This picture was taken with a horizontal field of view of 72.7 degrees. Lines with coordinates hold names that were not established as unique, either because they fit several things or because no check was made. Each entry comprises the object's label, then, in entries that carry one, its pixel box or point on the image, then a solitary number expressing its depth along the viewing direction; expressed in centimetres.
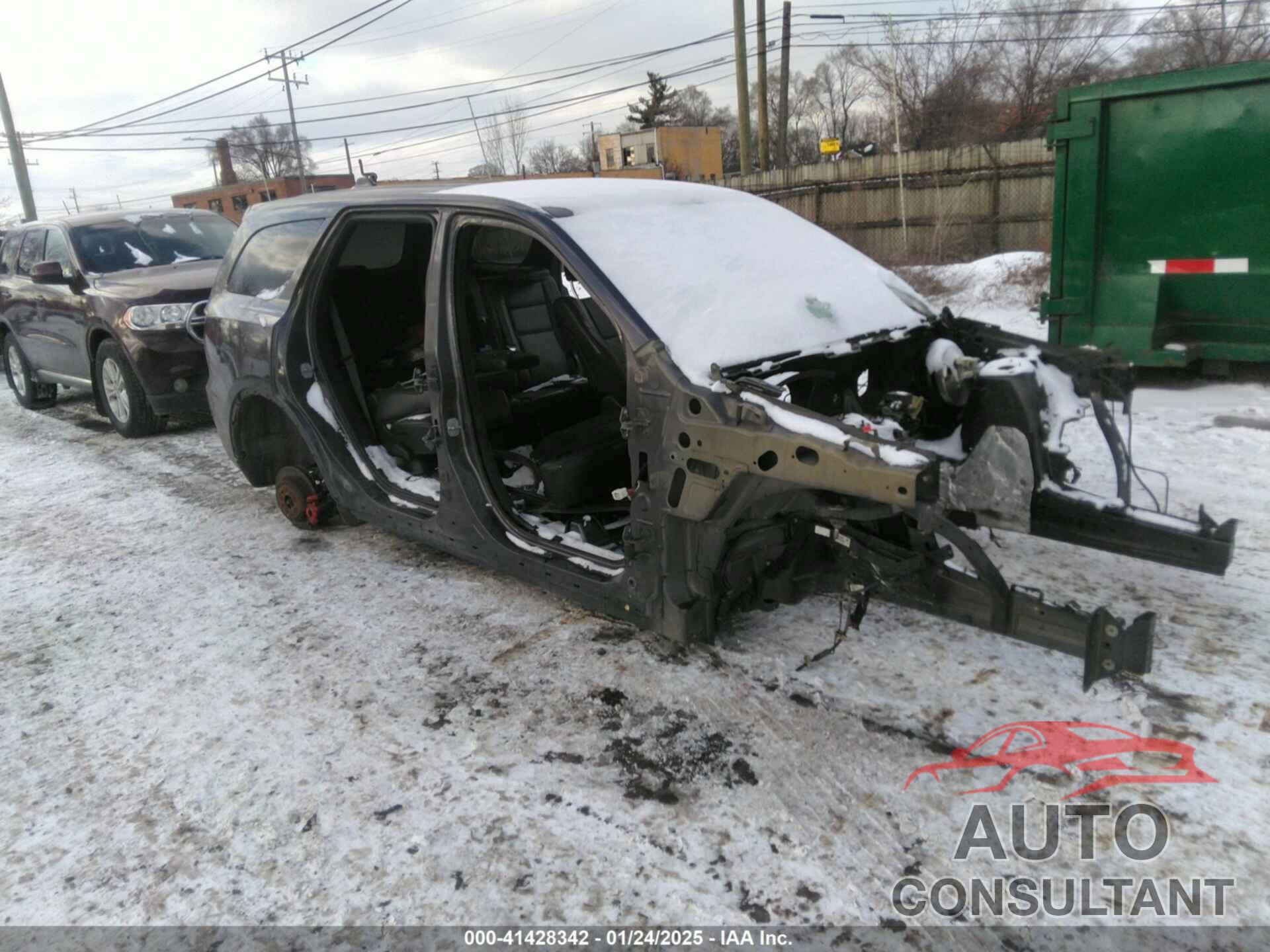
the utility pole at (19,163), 2159
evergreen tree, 5572
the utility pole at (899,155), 1658
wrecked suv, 273
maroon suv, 690
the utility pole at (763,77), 2292
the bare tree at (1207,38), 2664
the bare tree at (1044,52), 2977
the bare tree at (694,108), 5797
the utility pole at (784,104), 2569
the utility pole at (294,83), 3655
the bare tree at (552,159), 6105
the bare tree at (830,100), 4656
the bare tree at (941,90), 3003
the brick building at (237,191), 4631
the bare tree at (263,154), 5197
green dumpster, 663
